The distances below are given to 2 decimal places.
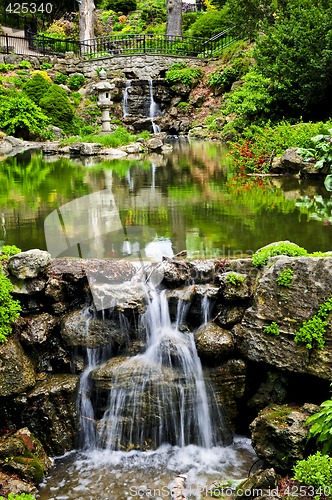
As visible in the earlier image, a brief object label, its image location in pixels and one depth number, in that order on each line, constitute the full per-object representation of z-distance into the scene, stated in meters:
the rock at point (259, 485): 4.25
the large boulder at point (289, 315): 5.05
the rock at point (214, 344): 5.47
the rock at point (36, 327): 5.73
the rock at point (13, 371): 5.35
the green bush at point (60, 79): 31.64
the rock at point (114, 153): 19.27
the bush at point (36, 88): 27.27
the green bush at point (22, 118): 24.14
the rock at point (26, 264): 5.73
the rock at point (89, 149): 19.91
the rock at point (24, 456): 4.84
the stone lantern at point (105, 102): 24.69
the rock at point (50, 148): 20.71
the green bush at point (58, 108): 26.45
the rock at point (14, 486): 4.60
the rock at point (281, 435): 4.41
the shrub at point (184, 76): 31.52
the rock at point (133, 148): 20.08
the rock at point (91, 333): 5.78
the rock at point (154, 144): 20.88
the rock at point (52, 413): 5.44
